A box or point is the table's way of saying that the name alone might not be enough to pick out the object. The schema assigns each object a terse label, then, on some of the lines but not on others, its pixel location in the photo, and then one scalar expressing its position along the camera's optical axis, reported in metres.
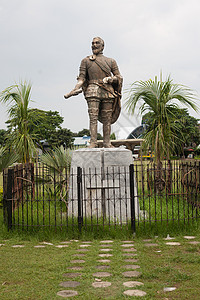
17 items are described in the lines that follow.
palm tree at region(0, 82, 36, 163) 8.77
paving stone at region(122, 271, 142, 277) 3.60
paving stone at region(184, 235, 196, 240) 5.29
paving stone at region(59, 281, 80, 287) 3.33
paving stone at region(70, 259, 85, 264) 4.17
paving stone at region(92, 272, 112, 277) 3.62
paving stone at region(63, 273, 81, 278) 3.62
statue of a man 6.75
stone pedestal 6.25
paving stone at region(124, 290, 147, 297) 3.04
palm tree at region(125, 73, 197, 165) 8.98
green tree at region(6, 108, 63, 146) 33.87
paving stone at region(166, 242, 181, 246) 4.95
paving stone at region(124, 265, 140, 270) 3.86
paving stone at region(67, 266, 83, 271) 3.91
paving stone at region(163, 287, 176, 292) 3.13
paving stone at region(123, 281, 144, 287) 3.28
